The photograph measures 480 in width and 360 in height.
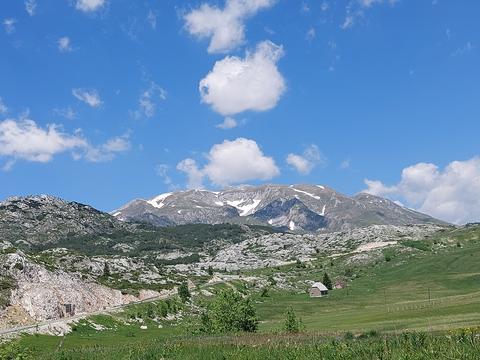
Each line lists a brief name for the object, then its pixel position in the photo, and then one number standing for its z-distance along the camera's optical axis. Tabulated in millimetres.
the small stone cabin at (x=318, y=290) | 192375
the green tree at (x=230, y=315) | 70375
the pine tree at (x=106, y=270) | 183825
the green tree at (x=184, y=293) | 148175
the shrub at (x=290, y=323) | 63975
